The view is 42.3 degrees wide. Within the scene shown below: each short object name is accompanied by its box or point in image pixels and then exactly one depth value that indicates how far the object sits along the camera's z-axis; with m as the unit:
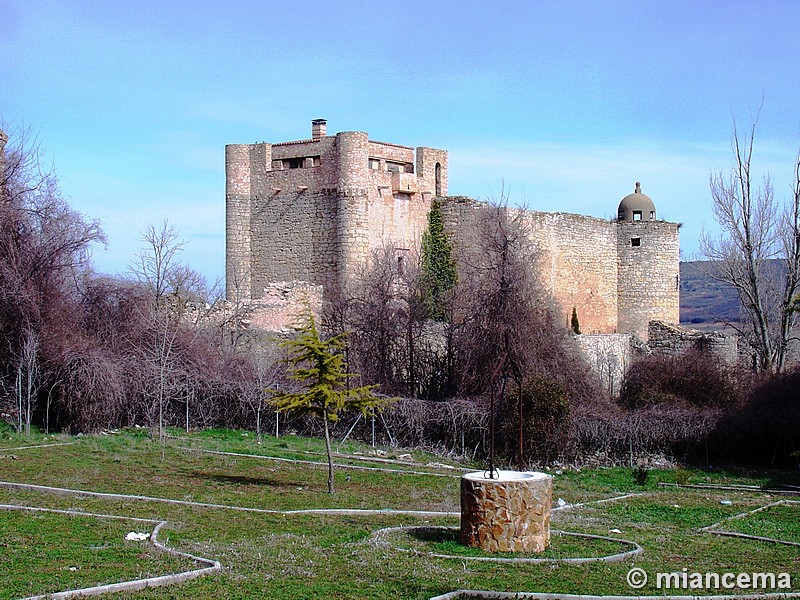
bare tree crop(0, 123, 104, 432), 23.59
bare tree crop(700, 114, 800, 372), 31.95
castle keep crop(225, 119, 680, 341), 32.22
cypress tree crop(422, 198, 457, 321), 30.55
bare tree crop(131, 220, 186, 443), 24.52
